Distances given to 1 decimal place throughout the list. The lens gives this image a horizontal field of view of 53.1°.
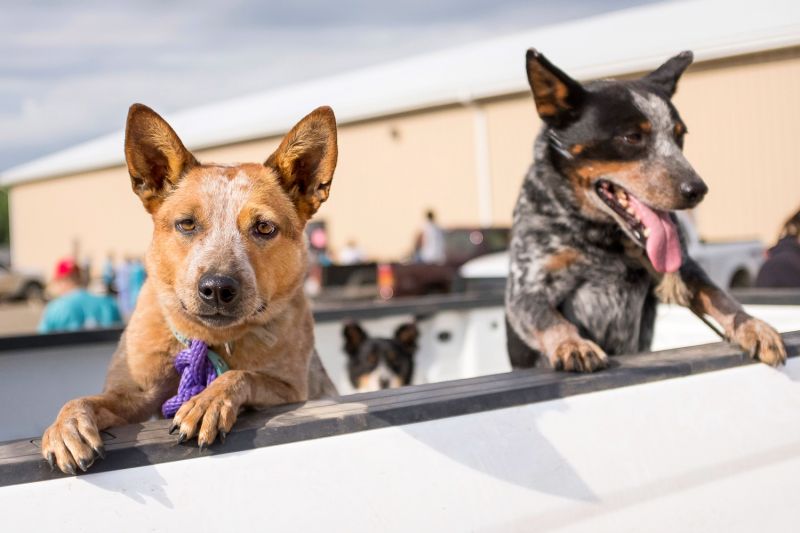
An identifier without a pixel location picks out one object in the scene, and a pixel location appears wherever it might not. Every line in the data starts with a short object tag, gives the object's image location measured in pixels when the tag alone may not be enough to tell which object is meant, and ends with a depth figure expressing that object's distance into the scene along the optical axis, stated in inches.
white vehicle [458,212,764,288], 402.9
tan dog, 88.3
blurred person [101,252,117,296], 955.5
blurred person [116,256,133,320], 722.8
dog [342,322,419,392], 195.3
